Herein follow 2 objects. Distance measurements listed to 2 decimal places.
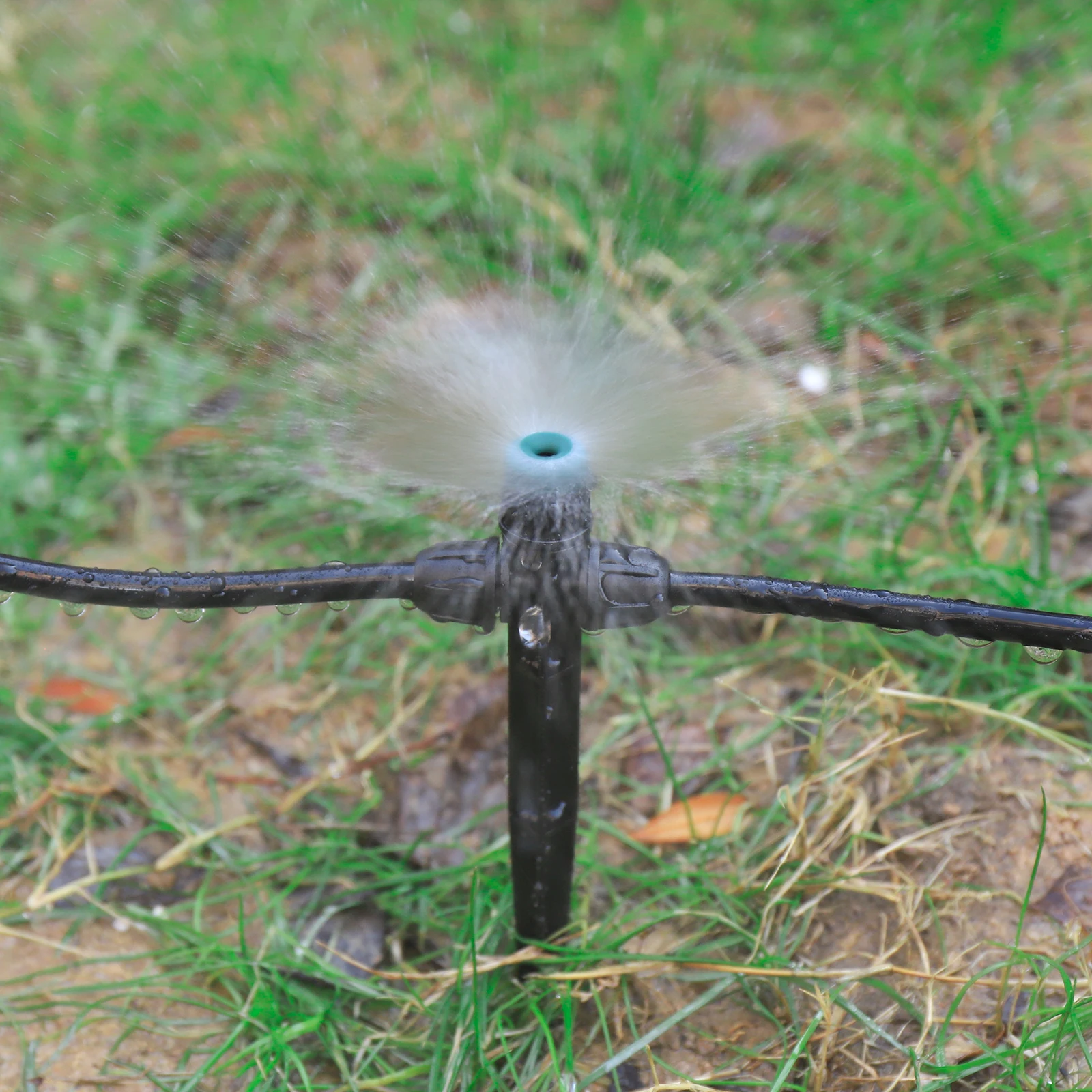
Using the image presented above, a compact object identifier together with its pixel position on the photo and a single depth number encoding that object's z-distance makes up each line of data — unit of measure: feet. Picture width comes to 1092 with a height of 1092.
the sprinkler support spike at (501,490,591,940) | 4.90
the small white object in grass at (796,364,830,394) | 5.53
